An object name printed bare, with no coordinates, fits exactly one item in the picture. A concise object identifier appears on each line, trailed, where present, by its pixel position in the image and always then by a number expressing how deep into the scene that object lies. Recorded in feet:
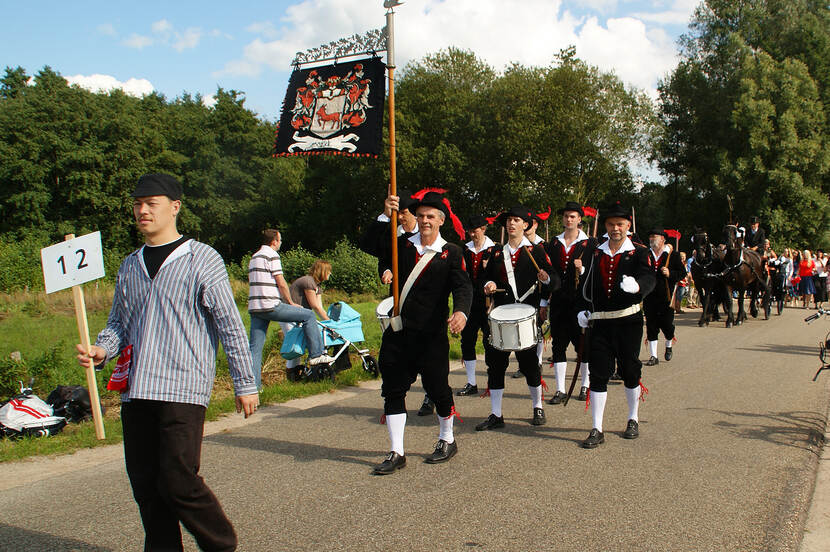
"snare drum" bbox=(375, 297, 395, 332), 20.95
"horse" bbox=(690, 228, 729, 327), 56.54
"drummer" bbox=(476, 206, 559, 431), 23.85
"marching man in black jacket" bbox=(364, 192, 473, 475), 18.51
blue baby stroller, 30.42
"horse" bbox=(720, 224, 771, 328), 56.54
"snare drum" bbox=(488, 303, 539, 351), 21.29
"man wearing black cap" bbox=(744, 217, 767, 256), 67.05
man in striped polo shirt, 28.32
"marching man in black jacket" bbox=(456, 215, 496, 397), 27.27
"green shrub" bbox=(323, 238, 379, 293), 92.84
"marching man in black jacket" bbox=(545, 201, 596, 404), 26.76
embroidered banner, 20.56
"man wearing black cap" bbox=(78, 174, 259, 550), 10.88
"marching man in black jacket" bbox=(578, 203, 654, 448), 20.97
